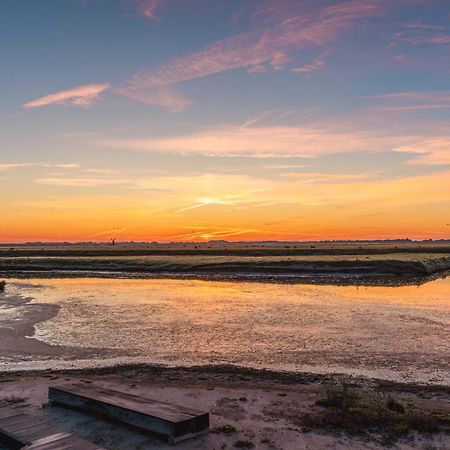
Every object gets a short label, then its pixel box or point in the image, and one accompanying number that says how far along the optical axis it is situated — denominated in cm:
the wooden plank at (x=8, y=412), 1118
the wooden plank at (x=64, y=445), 916
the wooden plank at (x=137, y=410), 1047
